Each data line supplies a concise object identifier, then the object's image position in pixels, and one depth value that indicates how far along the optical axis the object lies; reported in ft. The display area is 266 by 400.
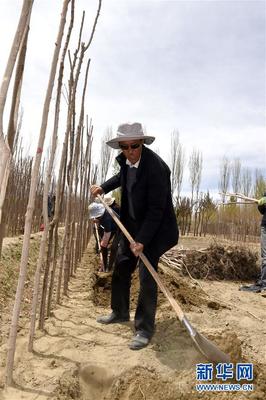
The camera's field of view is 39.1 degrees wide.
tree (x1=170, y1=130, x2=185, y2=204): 62.94
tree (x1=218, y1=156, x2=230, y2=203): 76.23
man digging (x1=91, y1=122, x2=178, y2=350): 8.30
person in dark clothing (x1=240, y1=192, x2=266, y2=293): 17.56
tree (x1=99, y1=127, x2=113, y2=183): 52.07
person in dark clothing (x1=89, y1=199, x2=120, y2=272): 17.28
